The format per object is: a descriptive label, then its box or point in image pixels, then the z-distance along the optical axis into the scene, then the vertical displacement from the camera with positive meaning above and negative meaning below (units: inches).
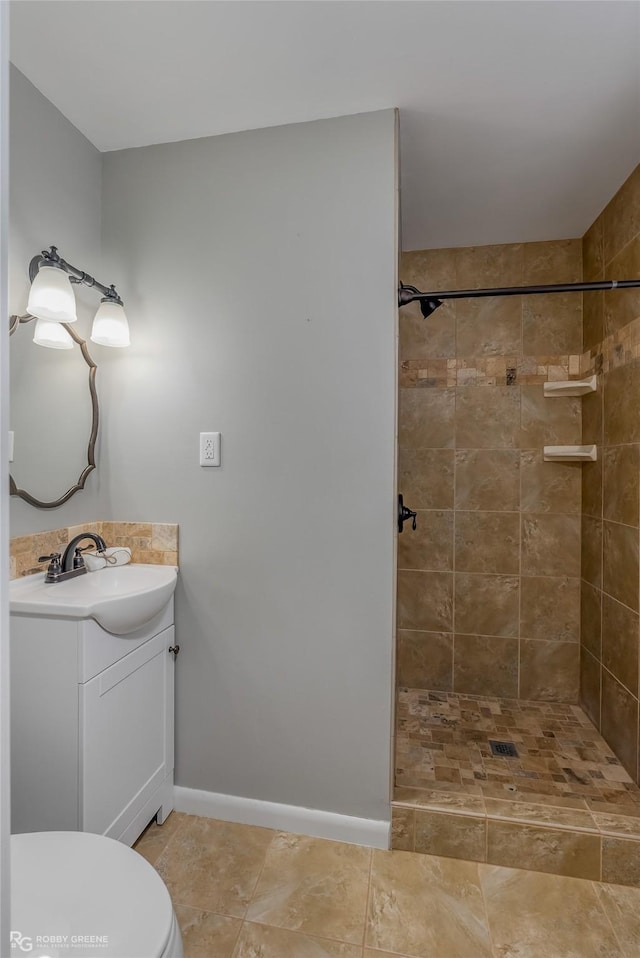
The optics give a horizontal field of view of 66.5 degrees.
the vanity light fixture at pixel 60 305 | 57.1 +21.1
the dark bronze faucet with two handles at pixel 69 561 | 61.3 -11.3
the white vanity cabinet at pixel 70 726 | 51.9 -27.8
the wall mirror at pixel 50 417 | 60.1 +7.7
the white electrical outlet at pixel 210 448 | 69.0 +3.8
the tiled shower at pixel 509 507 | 86.4 -6.0
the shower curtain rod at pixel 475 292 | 67.7 +26.9
